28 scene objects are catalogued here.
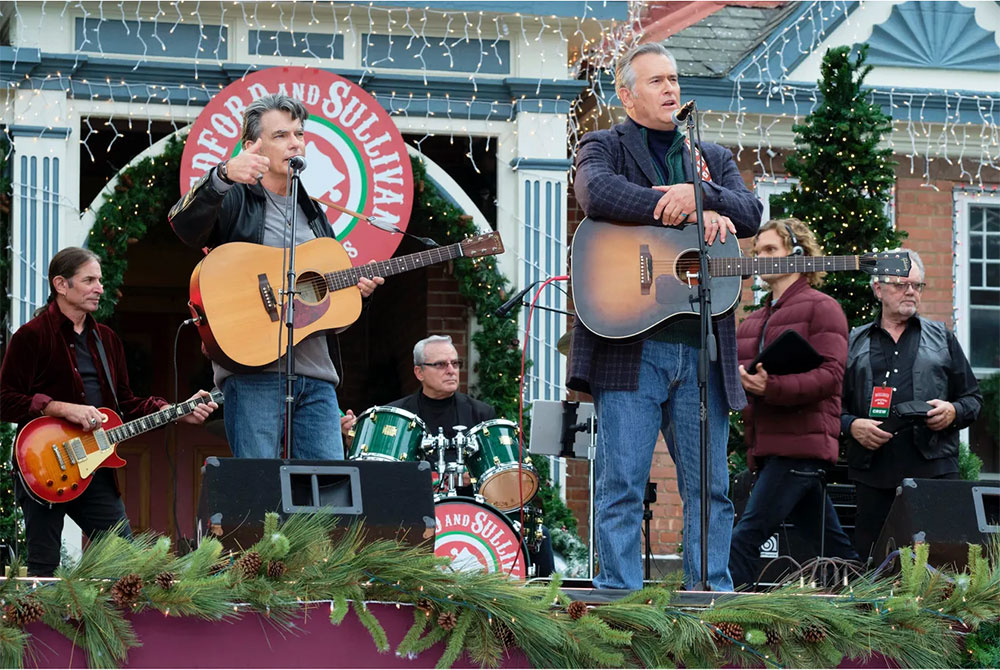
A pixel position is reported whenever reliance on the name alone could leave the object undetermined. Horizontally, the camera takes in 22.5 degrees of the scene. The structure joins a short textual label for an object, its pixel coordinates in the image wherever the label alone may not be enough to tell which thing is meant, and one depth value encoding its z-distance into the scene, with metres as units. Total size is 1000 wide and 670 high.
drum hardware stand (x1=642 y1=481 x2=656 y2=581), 11.48
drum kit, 12.39
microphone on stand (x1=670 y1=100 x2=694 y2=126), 8.01
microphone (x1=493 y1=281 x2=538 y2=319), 11.86
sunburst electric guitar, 11.03
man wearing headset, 10.95
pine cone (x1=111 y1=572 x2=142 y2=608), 5.51
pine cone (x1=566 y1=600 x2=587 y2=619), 5.97
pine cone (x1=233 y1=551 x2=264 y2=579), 5.79
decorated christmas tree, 13.96
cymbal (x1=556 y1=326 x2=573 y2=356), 12.44
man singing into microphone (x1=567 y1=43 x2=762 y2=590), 7.96
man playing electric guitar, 11.02
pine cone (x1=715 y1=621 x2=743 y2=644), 6.07
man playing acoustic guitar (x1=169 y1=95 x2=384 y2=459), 8.60
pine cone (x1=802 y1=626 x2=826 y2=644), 6.05
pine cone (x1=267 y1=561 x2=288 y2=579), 5.83
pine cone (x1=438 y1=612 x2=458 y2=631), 5.84
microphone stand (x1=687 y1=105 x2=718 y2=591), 7.69
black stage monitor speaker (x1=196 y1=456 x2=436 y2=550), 6.65
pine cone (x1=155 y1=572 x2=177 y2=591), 5.56
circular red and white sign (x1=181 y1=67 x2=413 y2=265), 15.28
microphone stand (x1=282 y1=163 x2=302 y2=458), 8.23
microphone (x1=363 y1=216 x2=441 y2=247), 9.61
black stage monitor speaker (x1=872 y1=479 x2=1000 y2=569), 7.09
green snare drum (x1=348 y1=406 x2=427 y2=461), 13.00
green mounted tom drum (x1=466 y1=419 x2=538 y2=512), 13.22
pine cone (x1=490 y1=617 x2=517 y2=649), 5.90
